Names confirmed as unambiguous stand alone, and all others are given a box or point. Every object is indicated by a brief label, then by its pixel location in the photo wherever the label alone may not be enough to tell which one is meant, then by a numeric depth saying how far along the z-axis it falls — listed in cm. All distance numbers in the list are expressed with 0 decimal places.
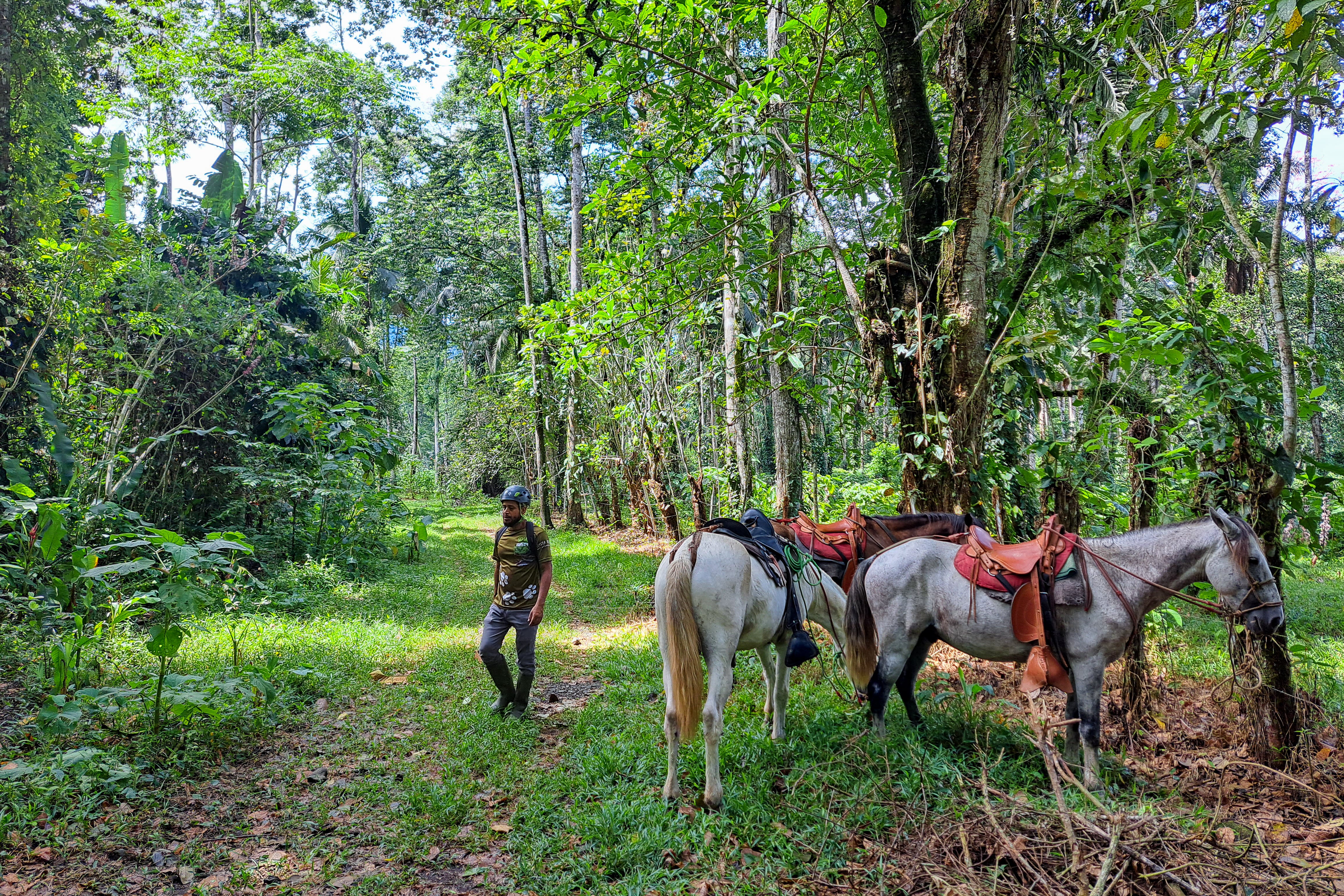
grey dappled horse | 397
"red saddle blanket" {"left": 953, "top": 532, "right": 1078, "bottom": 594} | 441
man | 570
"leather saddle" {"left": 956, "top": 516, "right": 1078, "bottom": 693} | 430
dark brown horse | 554
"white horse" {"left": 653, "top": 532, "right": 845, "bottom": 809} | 413
